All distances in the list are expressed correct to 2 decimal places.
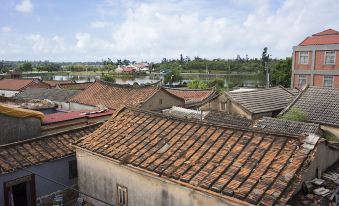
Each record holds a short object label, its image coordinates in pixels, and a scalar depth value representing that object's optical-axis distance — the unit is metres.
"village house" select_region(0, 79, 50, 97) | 43.25
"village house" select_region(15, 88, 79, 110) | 28.43
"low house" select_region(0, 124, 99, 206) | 10.80
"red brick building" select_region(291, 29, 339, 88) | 36.38
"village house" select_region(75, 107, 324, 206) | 7.29
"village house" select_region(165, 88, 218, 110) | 24.39
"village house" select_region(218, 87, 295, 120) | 21.83
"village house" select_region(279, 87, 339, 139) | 17.95
